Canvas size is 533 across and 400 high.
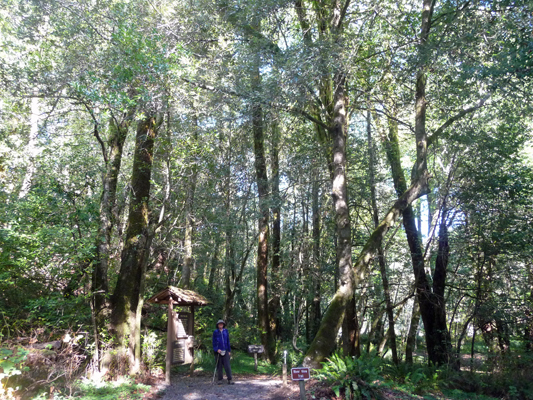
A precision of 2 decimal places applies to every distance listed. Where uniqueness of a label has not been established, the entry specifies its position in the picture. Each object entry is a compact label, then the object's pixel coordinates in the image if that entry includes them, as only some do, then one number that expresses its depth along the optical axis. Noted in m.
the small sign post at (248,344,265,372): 11.64
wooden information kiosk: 9.48
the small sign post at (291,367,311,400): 6.01
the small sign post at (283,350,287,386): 8.52
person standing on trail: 9.30
